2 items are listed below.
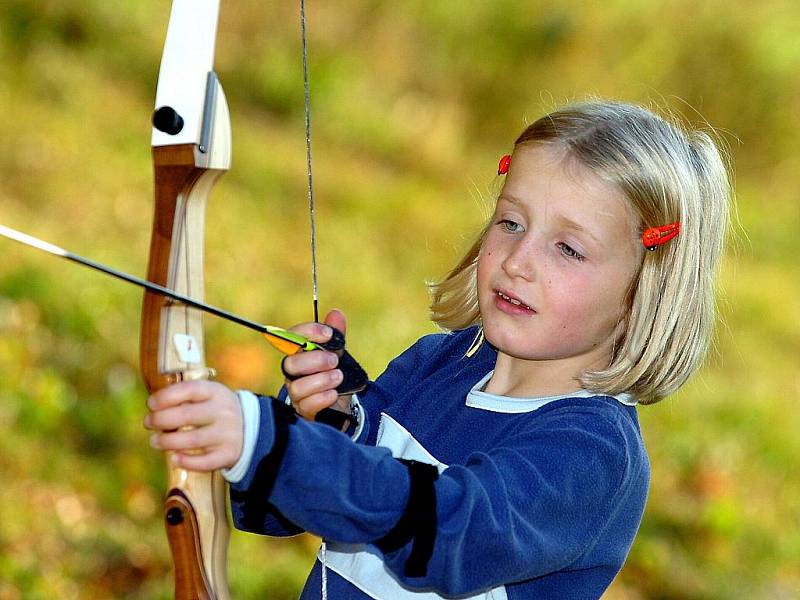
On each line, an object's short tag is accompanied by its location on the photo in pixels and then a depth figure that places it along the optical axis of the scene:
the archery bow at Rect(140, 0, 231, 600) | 2.70
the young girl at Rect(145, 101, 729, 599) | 2.60
